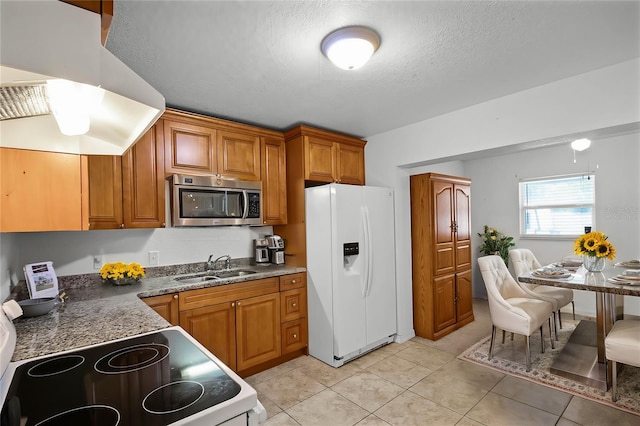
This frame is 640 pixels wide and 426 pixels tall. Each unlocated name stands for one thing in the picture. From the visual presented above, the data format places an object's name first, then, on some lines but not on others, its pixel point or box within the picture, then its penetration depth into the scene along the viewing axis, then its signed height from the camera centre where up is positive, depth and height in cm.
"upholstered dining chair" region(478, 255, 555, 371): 274 -90
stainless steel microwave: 263 +16
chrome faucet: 312 -44
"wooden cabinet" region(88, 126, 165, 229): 237 +27
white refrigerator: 302 -57
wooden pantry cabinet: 359 -50
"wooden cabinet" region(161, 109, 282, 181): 272 +68
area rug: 230 -140
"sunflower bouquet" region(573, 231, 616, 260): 278 -33
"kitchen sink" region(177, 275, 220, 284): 272 -54
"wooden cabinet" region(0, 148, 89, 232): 135 +15
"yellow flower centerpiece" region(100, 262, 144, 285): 243 -40
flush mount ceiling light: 167 +94
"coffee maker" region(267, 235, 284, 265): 340 -33
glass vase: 288 -50
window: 427 +7
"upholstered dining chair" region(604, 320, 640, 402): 208 -94
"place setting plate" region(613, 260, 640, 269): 304 -55
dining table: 235 -97
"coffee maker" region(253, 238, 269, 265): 344 -36
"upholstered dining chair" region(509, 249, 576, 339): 336 -92
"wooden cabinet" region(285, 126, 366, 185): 325 +68
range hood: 57 +35
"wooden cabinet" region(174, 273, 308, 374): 252 -90
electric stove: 79 -49
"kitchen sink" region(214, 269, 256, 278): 304 -54
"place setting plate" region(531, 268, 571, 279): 274 -57
